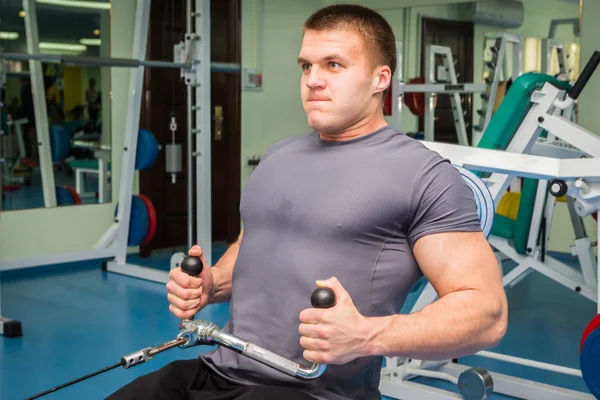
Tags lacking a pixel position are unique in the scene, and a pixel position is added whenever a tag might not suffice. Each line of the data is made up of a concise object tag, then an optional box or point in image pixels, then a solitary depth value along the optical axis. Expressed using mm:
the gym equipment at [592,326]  2242
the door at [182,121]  5968
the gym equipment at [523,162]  2639
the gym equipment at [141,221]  5215
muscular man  1355
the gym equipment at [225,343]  1184
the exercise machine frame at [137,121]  4637
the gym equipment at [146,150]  5188
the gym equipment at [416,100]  6250
